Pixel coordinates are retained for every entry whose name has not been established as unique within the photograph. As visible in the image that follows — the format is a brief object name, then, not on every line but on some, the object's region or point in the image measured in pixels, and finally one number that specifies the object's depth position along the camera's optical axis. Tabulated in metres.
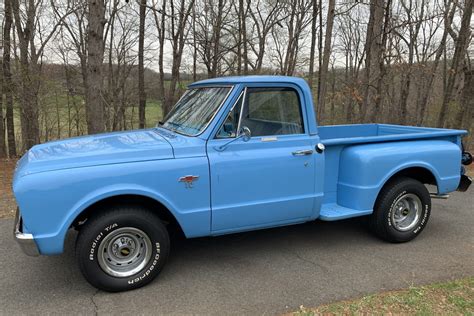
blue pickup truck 3.23
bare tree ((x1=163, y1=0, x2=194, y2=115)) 17.42
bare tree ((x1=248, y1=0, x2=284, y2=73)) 19.83
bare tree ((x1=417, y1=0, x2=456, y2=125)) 14.11
